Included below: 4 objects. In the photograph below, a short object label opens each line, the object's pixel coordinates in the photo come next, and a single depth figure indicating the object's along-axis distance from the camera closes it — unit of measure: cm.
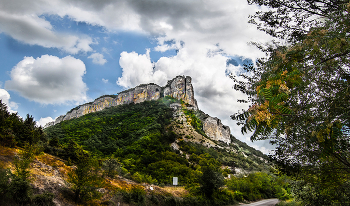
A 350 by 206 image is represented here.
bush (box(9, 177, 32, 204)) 852
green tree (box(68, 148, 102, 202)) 1167
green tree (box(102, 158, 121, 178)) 1834
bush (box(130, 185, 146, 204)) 1511
